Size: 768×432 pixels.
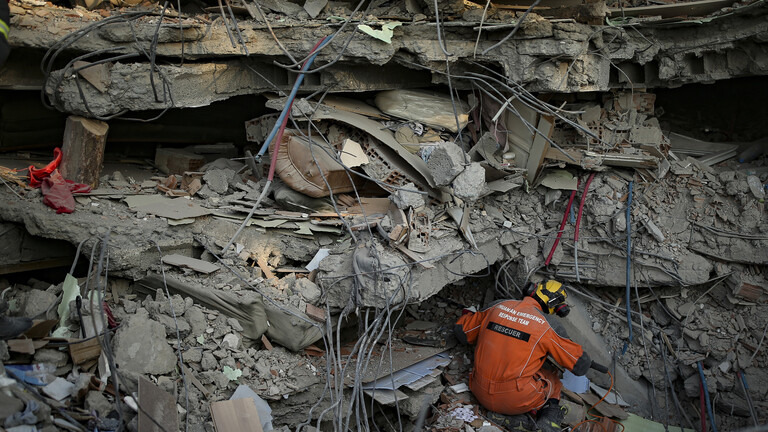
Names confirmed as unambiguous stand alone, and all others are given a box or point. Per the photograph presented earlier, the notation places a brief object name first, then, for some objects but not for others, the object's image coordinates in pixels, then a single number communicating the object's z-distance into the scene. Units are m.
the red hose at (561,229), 7.45
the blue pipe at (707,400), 7.00
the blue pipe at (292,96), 6.21
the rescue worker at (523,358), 6.34
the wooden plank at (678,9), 6.79
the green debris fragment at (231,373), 5.11
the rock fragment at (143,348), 4.67
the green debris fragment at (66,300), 4.72
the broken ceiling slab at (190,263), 5.60
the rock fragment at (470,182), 6.20
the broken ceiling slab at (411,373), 6.02
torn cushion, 6.38
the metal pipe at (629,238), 7.25
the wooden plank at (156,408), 4.21
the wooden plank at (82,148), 5.88
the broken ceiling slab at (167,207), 6.00
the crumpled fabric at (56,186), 5.56
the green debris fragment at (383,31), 6.27
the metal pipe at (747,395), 6.83
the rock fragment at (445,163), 6.12
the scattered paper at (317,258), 6.22
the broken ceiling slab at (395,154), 6.59
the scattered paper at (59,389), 4.16
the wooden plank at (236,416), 4.66
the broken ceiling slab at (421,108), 7.05
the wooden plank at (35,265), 5.72
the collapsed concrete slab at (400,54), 5.77
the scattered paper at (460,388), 6.83
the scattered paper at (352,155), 6.52
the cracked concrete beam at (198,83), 5.79
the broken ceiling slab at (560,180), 7.41
